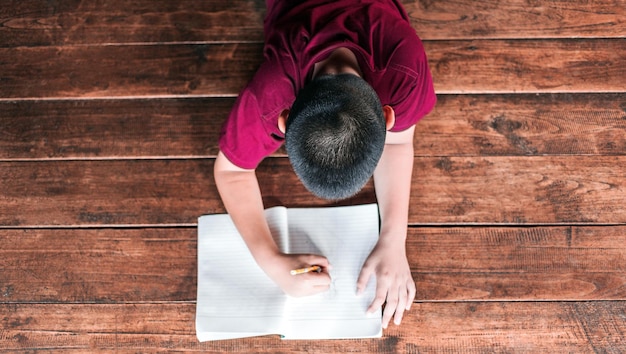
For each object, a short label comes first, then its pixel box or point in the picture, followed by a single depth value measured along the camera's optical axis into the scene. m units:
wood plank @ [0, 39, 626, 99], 0.97
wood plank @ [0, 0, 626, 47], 1.00
